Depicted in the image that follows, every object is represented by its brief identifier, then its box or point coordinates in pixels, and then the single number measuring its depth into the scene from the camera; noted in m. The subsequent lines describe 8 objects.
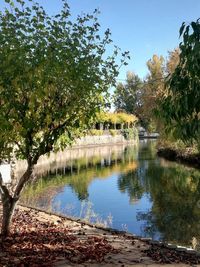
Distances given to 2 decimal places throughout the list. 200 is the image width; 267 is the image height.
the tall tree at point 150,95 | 19.18
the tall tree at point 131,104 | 50.53
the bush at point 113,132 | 37.61
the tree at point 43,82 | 3.58
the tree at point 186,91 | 1.98
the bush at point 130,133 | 40.95
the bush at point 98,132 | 33.70
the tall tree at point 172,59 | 18.34
